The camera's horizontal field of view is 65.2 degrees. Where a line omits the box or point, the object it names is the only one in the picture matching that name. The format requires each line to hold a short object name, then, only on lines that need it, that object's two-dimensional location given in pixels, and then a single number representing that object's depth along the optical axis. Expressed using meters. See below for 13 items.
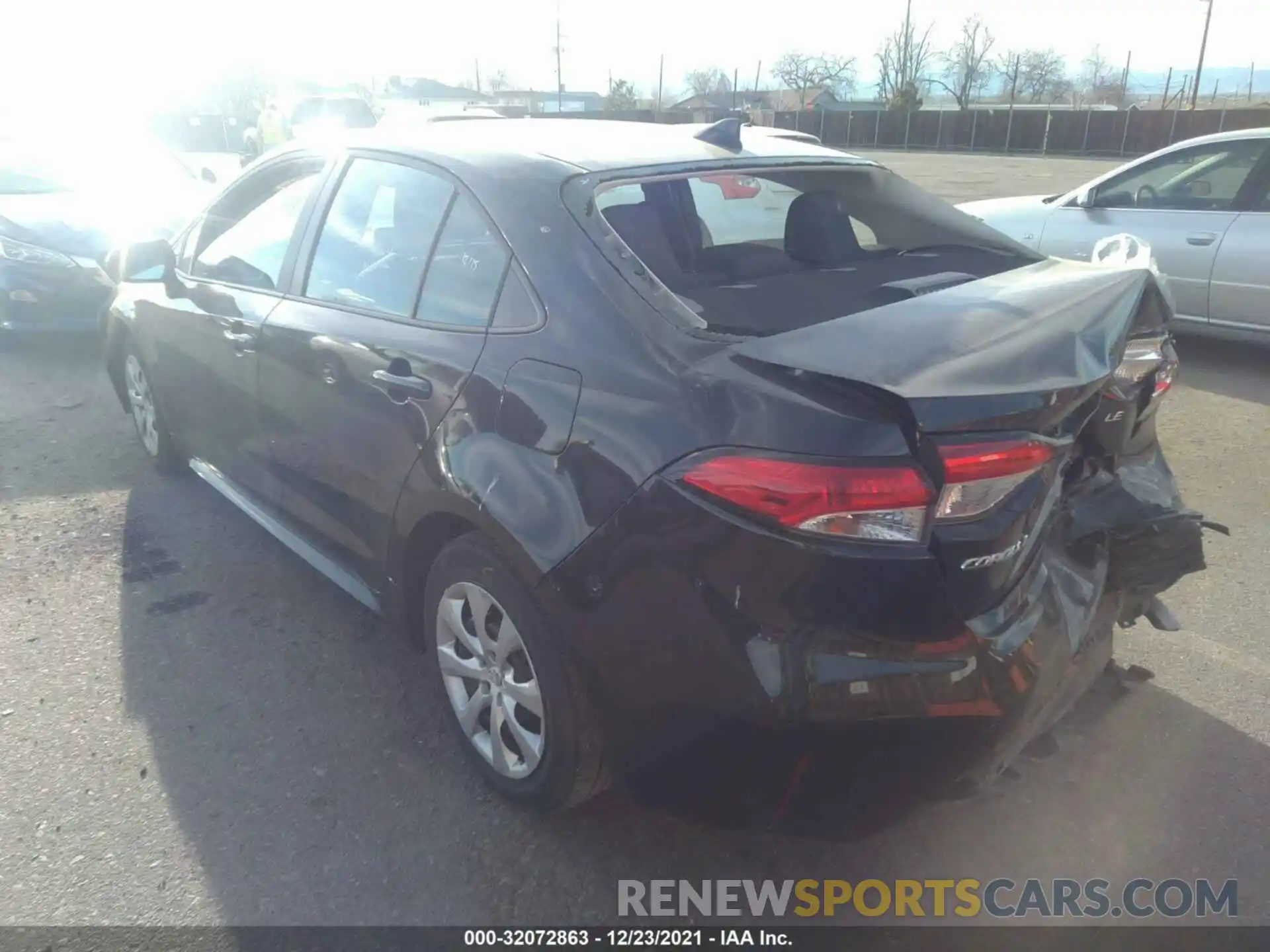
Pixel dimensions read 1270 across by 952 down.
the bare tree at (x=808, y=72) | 70.88
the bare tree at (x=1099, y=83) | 65.56
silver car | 6.38
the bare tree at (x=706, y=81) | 76.69
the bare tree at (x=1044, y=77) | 71.56
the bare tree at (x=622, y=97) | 55.50
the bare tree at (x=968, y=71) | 67.50
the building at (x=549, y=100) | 60.97
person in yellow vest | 16.92
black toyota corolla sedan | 1.89
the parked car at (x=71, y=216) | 7.00
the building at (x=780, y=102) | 56.47
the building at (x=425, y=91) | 74.38
